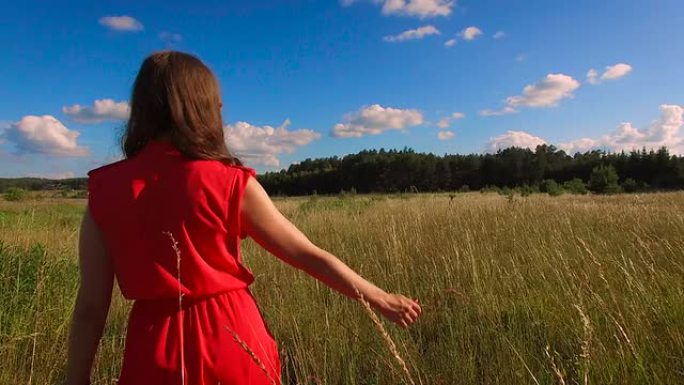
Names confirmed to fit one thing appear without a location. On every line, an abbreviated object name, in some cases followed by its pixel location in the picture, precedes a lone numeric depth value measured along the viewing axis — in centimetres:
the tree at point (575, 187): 3994
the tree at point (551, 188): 3417
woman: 129
